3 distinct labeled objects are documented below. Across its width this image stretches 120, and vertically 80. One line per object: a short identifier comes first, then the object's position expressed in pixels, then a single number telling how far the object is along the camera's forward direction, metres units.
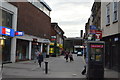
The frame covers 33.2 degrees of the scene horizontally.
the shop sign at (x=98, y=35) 15.77
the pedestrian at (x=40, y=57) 19.25
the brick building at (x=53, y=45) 51.80
